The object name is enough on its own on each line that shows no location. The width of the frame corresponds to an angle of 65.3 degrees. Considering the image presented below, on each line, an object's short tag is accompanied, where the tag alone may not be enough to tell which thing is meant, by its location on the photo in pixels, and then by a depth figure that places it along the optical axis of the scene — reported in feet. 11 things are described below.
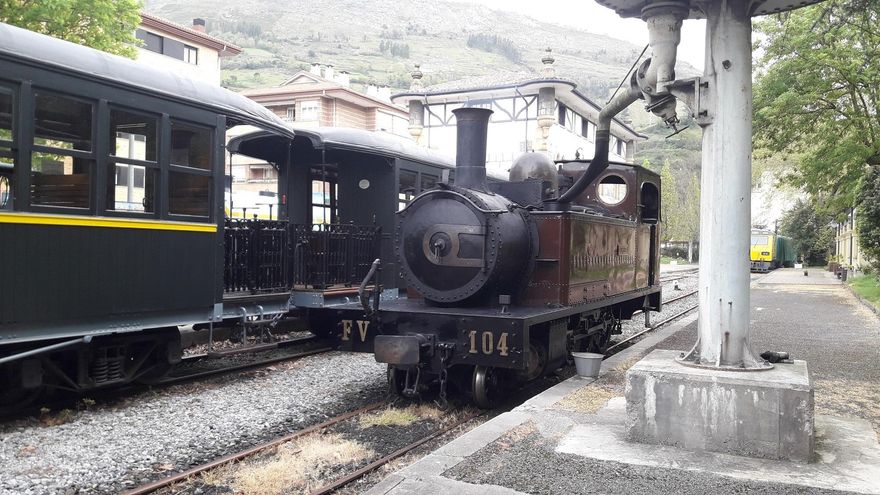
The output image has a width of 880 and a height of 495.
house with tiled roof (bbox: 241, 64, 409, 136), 133.18
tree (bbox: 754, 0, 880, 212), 49.93
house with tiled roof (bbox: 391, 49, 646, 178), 97.55
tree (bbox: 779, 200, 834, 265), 174.59
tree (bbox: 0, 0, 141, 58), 36.52
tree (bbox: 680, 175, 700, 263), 181.27
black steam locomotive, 21.79
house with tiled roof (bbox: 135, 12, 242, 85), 104.83
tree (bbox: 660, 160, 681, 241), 181.47
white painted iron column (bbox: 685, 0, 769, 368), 17.30
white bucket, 25.23
